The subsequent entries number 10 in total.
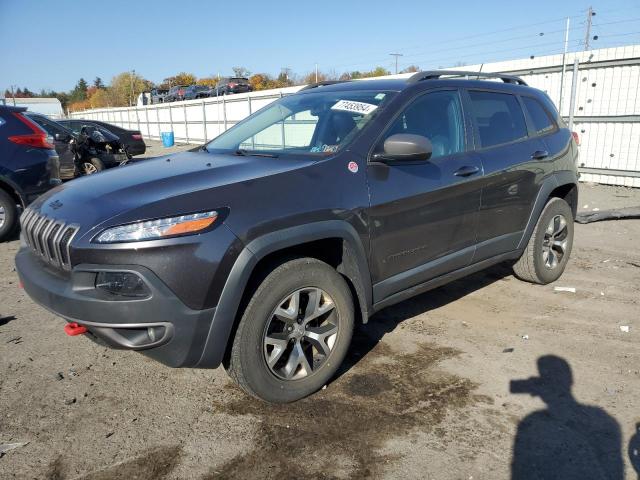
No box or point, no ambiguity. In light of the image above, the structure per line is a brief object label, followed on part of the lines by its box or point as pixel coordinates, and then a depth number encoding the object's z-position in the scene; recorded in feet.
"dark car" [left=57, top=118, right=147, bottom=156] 46.88
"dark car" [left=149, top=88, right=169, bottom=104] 140.15
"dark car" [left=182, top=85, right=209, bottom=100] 114.42
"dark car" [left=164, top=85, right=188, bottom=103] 121.49
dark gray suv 8.05
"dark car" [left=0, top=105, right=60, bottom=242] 21.27
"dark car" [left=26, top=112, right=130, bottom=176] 35.92
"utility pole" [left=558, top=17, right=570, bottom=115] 33.83
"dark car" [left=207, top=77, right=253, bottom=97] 103.14
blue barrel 83.41
